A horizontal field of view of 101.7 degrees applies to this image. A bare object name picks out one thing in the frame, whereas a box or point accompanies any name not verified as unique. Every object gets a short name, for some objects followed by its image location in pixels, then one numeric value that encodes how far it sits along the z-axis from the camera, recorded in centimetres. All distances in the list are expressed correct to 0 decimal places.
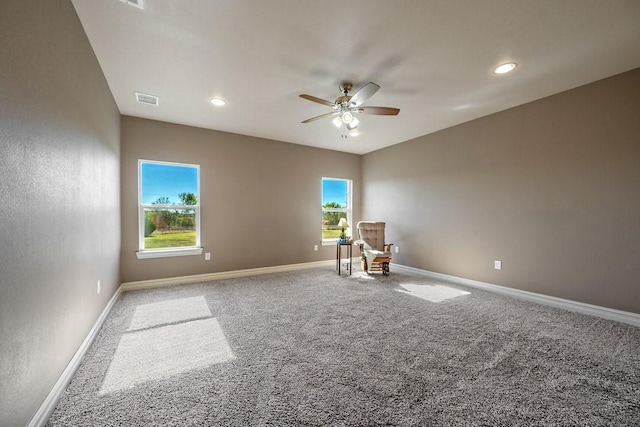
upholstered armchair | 482
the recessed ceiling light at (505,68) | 261
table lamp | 493
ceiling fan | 280
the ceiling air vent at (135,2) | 184
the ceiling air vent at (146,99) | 330
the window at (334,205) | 594
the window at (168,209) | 412
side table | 492
